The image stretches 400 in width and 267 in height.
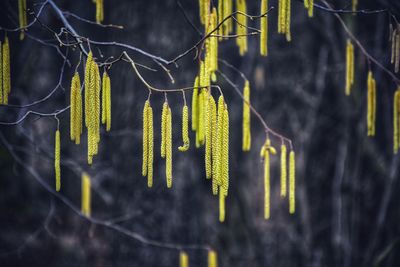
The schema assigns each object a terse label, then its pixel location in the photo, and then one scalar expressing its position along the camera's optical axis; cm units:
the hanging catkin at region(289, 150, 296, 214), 572
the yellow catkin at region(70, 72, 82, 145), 487
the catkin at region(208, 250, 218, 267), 873
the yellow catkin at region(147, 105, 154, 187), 469
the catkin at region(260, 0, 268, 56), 564
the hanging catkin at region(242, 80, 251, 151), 617
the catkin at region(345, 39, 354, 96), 633
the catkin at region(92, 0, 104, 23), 634
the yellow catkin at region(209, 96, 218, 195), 452
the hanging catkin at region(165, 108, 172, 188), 463
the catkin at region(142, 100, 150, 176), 475
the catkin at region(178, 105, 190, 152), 461
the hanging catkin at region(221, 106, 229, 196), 457
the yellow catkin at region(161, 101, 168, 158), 467
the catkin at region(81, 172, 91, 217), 929
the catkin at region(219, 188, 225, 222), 575
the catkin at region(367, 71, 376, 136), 614
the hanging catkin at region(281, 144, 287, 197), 579
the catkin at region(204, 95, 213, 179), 453
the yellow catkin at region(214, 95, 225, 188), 450
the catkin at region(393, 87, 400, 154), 618
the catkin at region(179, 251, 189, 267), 913
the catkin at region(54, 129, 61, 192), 521
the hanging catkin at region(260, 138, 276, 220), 587
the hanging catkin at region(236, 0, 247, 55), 615
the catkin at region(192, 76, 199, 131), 530
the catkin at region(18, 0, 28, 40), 615
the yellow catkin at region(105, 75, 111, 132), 504
